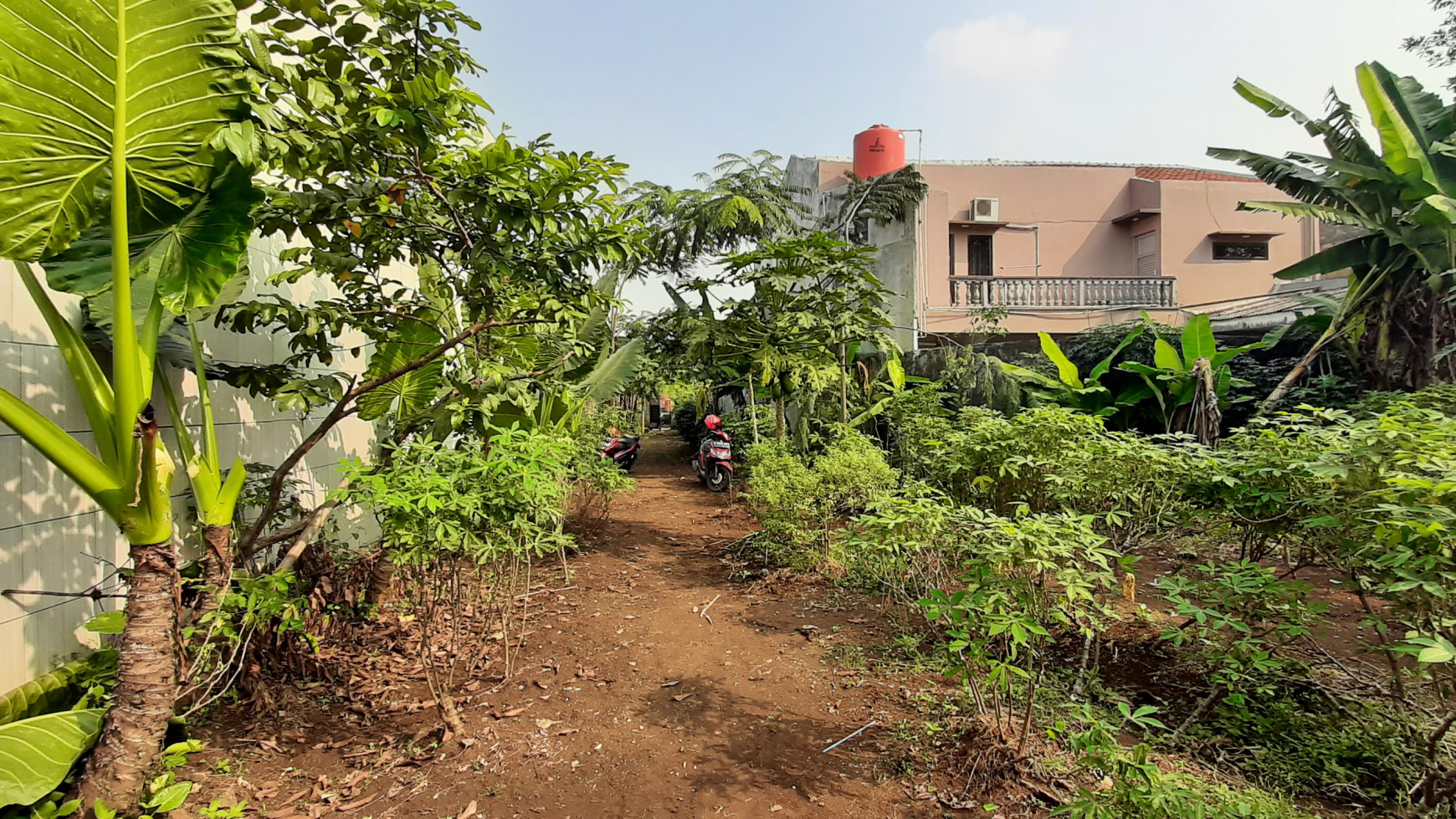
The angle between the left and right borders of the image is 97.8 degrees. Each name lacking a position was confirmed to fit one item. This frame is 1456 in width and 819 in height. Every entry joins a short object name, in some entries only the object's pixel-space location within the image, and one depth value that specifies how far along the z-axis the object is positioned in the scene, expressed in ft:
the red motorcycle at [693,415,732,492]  30.04
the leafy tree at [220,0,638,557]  8.16
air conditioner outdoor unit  46.52
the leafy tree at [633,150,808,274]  26.91
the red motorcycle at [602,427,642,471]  31.63
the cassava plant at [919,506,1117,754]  7.13
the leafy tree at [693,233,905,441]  18.51
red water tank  43.96
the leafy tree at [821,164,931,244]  37.70
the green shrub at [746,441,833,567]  15.76
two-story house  44.39
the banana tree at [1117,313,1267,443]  22.63
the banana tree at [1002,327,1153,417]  24.49
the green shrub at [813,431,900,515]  15.53
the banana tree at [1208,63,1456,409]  19.61
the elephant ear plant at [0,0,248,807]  6.58
